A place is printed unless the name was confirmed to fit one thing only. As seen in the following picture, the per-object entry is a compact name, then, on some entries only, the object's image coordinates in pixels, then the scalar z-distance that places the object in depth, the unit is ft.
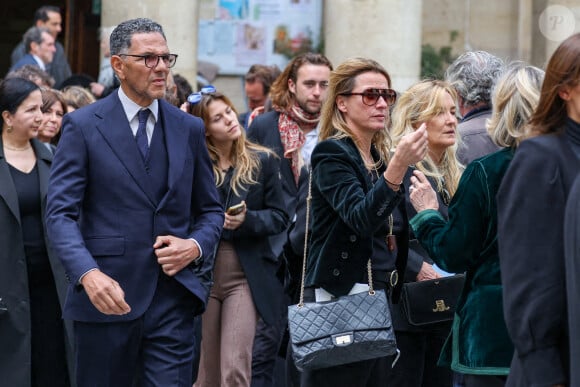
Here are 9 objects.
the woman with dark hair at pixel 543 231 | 19.27
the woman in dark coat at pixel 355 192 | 26.53
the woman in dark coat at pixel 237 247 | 38.38
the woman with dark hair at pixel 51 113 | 44.57
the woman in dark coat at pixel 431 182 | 32.08
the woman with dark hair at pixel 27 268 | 35.64
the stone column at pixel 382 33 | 64.93
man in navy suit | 27.76
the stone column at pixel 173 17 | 64.05
